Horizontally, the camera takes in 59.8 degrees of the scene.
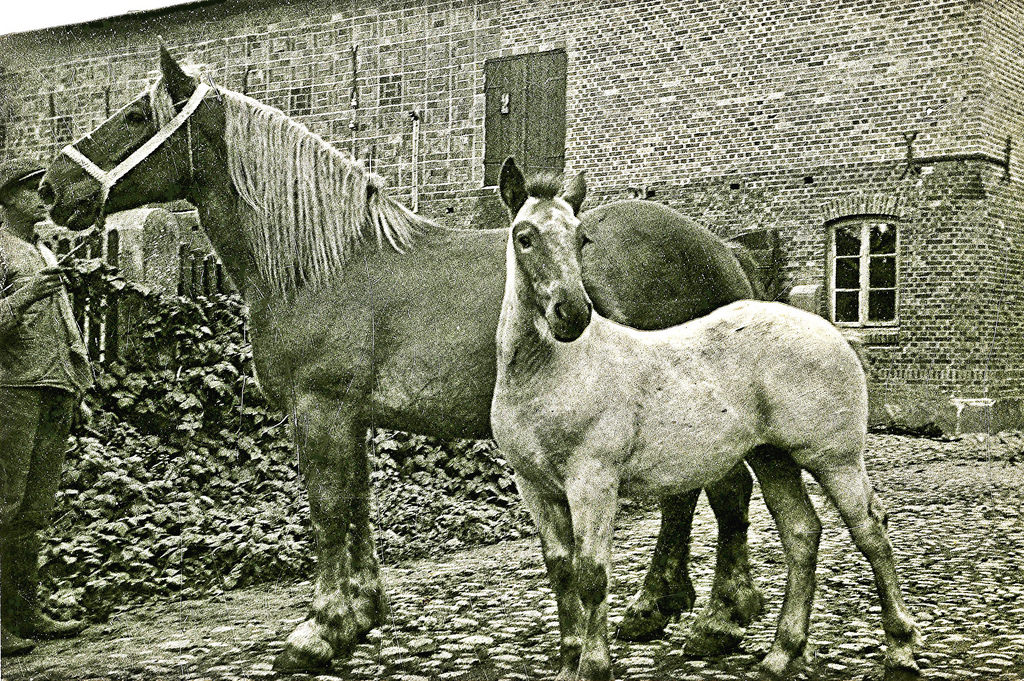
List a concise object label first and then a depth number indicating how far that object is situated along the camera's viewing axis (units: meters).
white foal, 3.15
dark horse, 3.86
